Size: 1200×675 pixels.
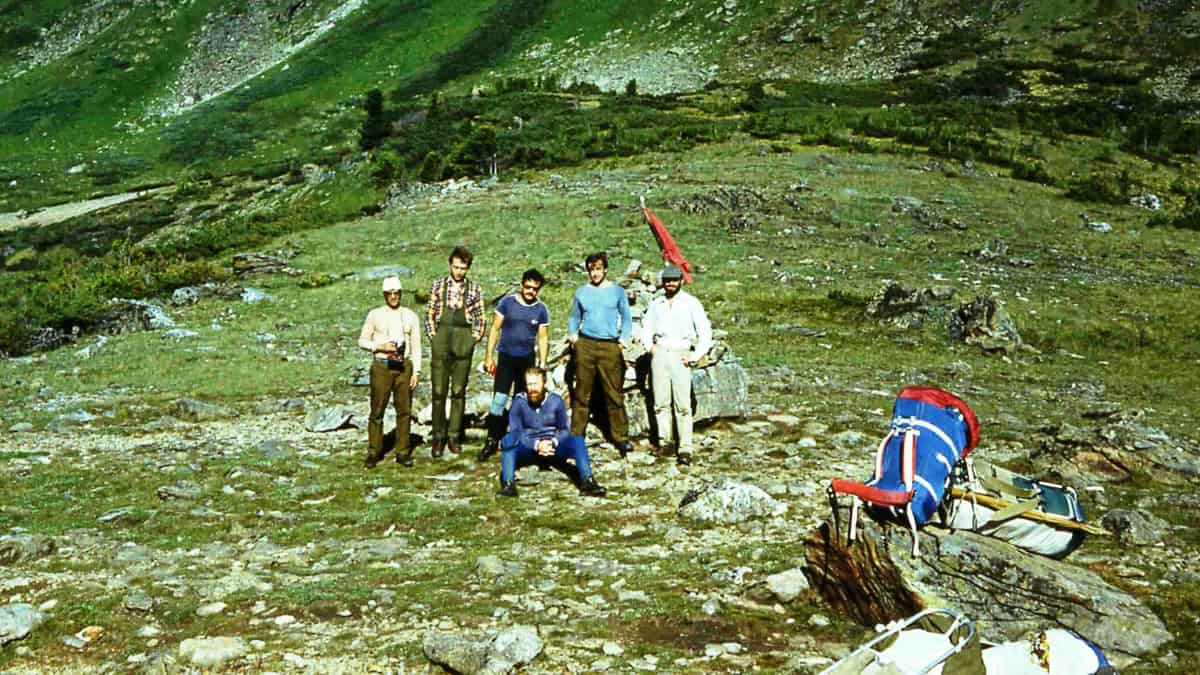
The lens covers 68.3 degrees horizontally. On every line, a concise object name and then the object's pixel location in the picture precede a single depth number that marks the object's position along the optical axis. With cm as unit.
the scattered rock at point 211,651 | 621
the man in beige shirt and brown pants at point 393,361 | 1138
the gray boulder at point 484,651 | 607
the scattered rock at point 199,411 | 1551
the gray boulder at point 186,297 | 2641
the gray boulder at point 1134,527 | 861
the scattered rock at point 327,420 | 1402
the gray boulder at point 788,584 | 723
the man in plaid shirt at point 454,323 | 1158
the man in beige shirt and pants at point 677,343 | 1116
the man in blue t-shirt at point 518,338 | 1146
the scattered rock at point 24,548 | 844
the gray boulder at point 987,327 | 1939
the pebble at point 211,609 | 713
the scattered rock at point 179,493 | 1048
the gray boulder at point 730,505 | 935
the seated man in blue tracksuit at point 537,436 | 1057
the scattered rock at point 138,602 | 717
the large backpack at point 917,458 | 685
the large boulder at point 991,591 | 627
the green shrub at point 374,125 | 6362
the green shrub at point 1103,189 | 3997
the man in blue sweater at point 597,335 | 1129
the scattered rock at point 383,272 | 2897
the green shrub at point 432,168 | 4697
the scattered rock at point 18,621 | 664
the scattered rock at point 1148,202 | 3973
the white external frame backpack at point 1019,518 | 745
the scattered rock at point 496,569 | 791
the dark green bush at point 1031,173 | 4334
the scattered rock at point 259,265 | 3008
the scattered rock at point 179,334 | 2222
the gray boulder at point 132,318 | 2359
